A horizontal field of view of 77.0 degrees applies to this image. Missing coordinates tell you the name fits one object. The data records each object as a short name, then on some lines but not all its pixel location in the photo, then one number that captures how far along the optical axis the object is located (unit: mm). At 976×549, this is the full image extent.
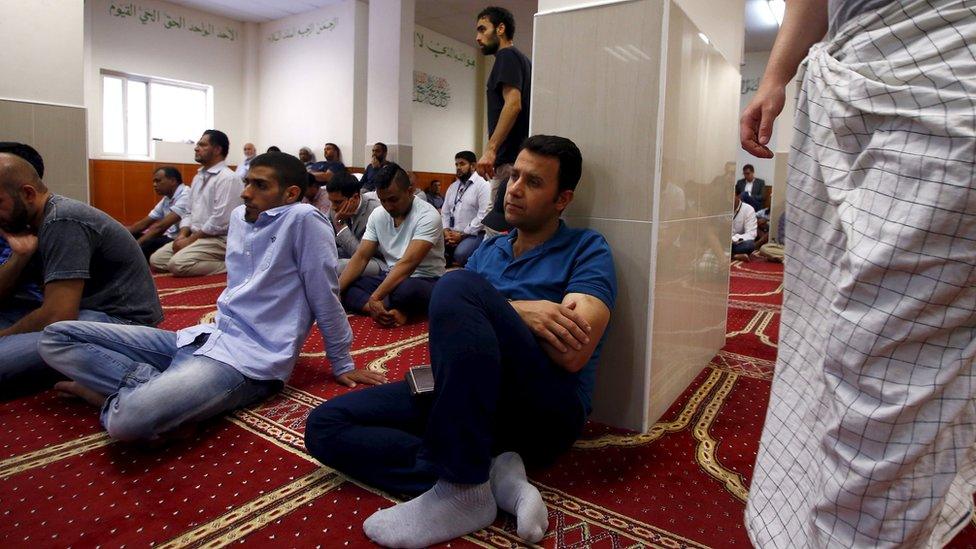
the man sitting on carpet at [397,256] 3193
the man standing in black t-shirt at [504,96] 2506
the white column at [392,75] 7695
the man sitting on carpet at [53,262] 1918
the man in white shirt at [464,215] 4891
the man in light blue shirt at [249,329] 1792
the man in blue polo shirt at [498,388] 1201
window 8211
